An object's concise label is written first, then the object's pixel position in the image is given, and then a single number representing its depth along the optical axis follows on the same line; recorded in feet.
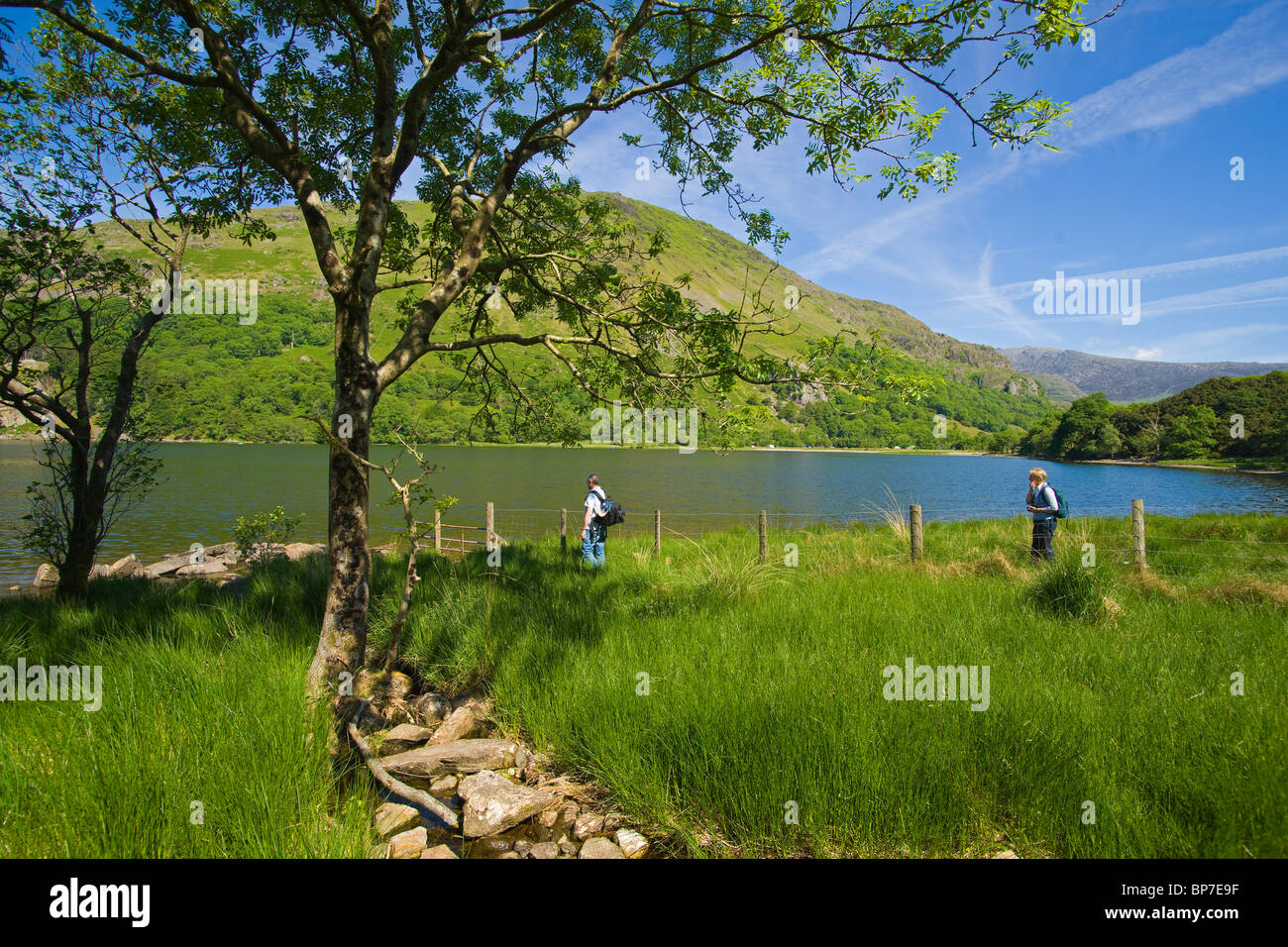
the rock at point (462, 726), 17.84
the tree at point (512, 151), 17.20
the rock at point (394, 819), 12.70
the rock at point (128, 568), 57.82
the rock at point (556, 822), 13.00
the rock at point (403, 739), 17.35
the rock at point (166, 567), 58.95
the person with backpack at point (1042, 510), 33.60
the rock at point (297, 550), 65.67
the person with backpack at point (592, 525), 39.93
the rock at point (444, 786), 14.96
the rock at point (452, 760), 15.75
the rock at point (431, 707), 19.81
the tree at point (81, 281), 24.91
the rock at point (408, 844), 11.85
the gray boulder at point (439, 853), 11.97
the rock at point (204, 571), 56.08
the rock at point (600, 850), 11.80
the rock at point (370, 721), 18.33
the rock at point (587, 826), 12.80
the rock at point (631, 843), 11.87
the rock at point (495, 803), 13.19
